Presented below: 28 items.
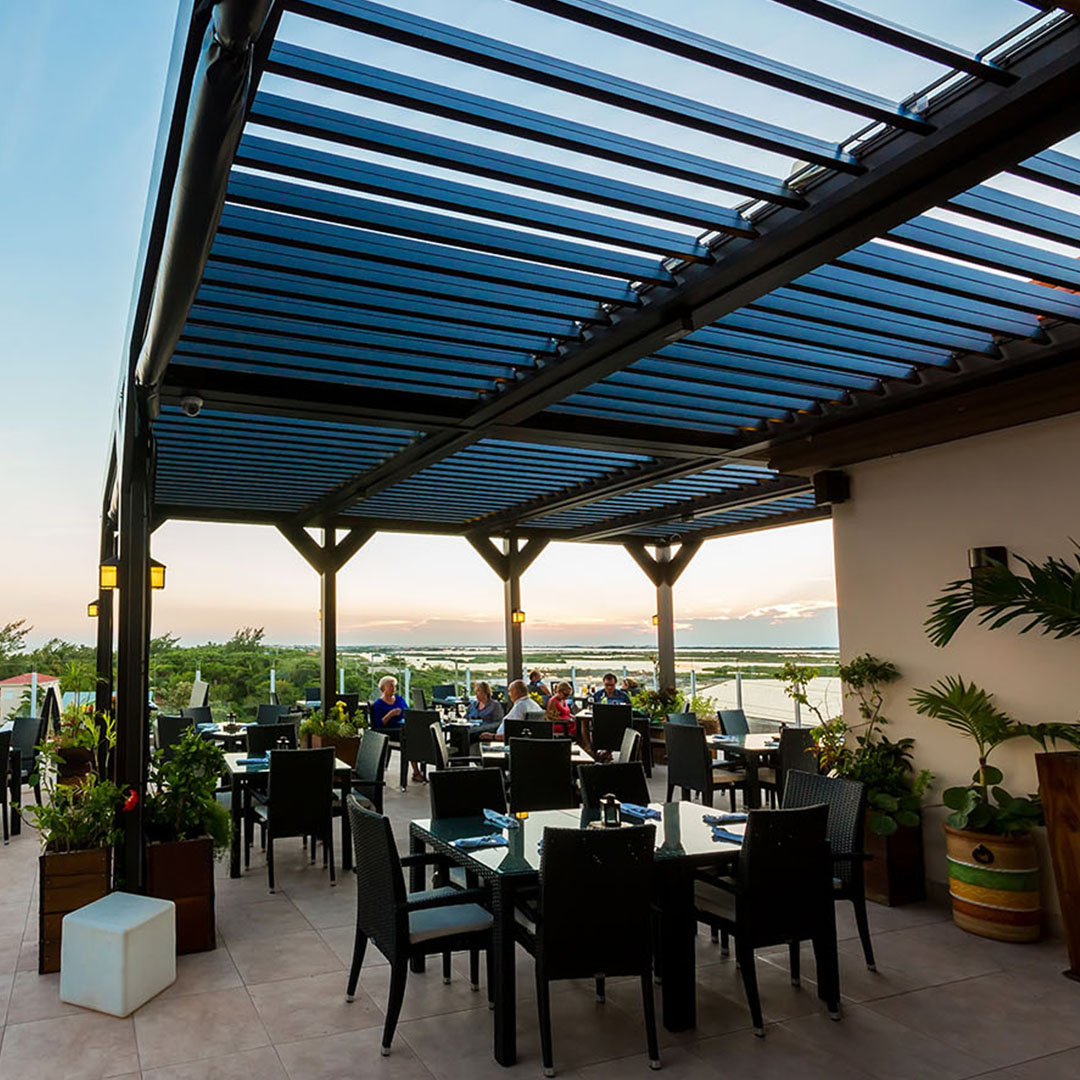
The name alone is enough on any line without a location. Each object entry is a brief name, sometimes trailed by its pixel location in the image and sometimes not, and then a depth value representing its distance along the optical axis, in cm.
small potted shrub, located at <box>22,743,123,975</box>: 424
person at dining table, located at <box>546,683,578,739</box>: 959
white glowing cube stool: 370
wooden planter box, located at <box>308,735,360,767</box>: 941
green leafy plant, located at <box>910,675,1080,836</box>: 471
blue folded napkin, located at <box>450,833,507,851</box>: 385
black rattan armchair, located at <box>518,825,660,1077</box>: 323
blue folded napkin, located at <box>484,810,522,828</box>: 425
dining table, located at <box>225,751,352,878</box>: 607
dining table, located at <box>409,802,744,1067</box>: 332
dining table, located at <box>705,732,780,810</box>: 732
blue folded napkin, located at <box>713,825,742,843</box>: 389
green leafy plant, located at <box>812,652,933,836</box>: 534
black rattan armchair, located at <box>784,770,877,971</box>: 403
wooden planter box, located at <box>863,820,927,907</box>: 530
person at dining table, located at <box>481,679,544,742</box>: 879
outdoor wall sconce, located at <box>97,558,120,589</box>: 741
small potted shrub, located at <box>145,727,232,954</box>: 449
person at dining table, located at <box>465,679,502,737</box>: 1002
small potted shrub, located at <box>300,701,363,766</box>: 943
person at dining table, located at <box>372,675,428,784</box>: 1011
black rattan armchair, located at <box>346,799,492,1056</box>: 338
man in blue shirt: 1089
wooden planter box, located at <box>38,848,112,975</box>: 421
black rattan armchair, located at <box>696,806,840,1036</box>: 350
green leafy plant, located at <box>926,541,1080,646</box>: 420
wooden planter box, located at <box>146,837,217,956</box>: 448
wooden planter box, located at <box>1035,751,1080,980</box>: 414
